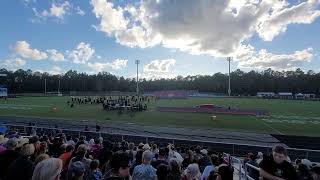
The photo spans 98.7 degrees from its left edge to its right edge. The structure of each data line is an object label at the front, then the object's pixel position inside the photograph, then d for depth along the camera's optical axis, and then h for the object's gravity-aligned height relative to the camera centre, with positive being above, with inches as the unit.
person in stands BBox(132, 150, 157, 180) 99.2 -59.3
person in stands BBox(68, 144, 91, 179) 116.3 -58.7
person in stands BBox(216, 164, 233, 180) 78.8 -47.4
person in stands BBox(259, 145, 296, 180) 86.1 -48.5
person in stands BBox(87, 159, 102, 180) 105.6 -64.7
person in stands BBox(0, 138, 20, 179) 94.3 -49.5
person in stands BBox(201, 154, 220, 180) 126.2 -72.7
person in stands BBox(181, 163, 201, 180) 97.4 -58.4
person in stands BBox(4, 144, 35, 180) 81.8 -49.3
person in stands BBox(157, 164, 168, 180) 90.6 -54.9
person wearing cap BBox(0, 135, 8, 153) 151.0 -60.2
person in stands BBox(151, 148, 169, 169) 125.0 -64.4
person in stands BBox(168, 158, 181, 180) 91.1 -55.5
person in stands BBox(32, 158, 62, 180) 65.7 -39.6
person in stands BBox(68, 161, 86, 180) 84.7 -51.5
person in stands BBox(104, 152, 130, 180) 80.1 -45.0
